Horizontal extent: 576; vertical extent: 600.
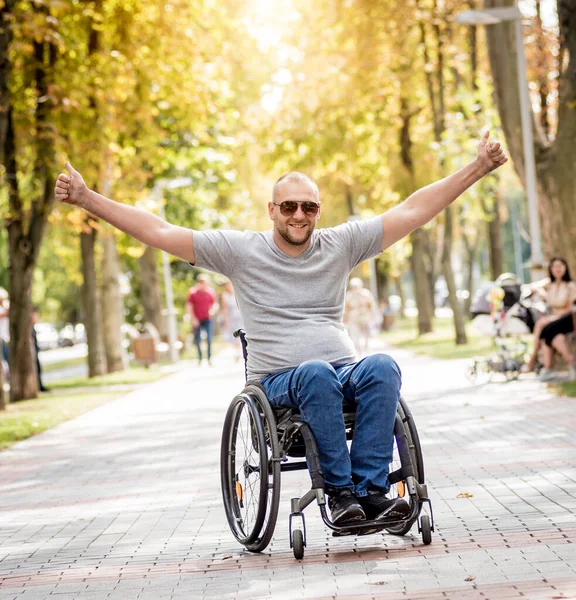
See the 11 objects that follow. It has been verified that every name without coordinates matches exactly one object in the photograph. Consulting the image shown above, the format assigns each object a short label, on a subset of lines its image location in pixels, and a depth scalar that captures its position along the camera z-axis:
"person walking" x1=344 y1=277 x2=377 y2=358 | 25.17
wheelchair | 5.76
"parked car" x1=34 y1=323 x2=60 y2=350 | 82.66
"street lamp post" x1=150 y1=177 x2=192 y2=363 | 31.64
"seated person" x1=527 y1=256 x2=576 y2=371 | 15.77
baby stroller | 16.64
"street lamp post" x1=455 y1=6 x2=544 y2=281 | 18.12
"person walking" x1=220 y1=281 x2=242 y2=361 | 25.66
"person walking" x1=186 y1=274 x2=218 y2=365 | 27.48
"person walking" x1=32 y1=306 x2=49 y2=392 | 21.01
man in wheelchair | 6.19
